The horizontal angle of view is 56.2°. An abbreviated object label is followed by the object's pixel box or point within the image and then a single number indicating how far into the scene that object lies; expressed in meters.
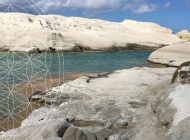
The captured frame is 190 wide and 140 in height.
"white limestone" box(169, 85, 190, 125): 3.25
